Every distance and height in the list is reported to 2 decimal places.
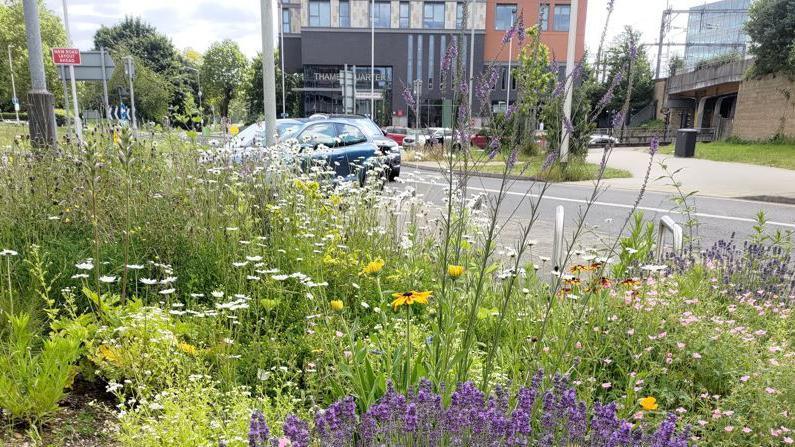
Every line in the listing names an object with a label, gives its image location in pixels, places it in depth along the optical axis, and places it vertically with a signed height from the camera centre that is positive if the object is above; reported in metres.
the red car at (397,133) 28.38 -1.04
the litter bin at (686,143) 25.11 -1.11
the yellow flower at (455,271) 2.28 -0.63
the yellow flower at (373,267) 2.53 -0.69
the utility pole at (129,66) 13.45 +1.02
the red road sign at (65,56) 11.46 +1.04
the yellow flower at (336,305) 2.33 -0.79
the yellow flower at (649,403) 2.08 -1.06
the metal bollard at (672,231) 4.23 -0.89
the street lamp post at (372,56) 49.77 +5.29
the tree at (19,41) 43.00 +5.19
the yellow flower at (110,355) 2.64 -1.15
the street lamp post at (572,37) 13.84 +2.15
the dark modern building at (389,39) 54.50 +7.09
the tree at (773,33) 30.84 +4.78
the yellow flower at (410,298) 2.32 -0.76
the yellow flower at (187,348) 2.69 -1.14
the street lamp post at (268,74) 6.14 +0.40
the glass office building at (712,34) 66.12 +10.26
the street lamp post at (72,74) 5.86 +0.72
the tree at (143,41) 65.19 +7.95
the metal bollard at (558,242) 4.05 -0.91
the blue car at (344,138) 10.38 -0.50
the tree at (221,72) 62.84 +4.26
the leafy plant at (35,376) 2.36 -1.15
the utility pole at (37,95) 6.96 +0.15
